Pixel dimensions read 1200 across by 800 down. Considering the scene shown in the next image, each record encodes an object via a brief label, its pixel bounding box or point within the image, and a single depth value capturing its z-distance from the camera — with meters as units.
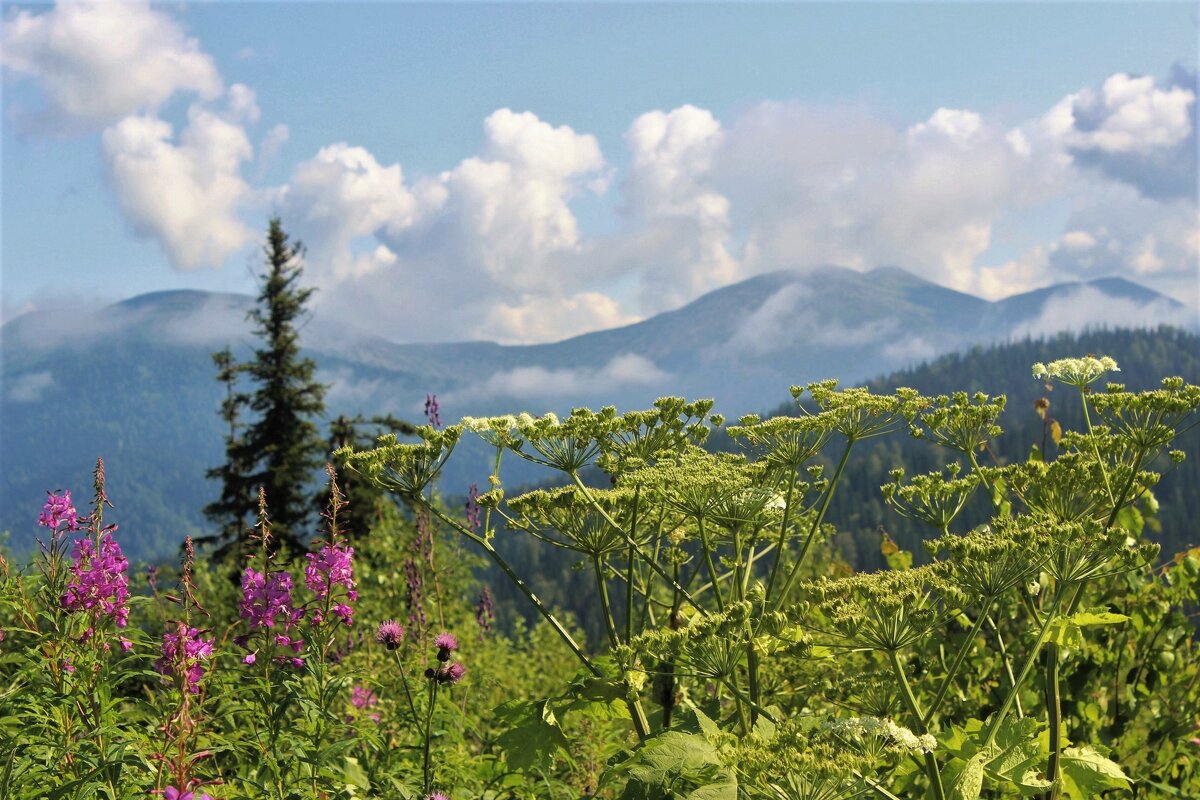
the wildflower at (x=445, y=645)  4.68
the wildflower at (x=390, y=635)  5.21
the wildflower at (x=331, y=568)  4.70
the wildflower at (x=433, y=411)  9.31
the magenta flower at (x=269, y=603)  4.73
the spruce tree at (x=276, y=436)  41.69
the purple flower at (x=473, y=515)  10.51
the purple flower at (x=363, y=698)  7.76
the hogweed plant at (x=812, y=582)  3.22
